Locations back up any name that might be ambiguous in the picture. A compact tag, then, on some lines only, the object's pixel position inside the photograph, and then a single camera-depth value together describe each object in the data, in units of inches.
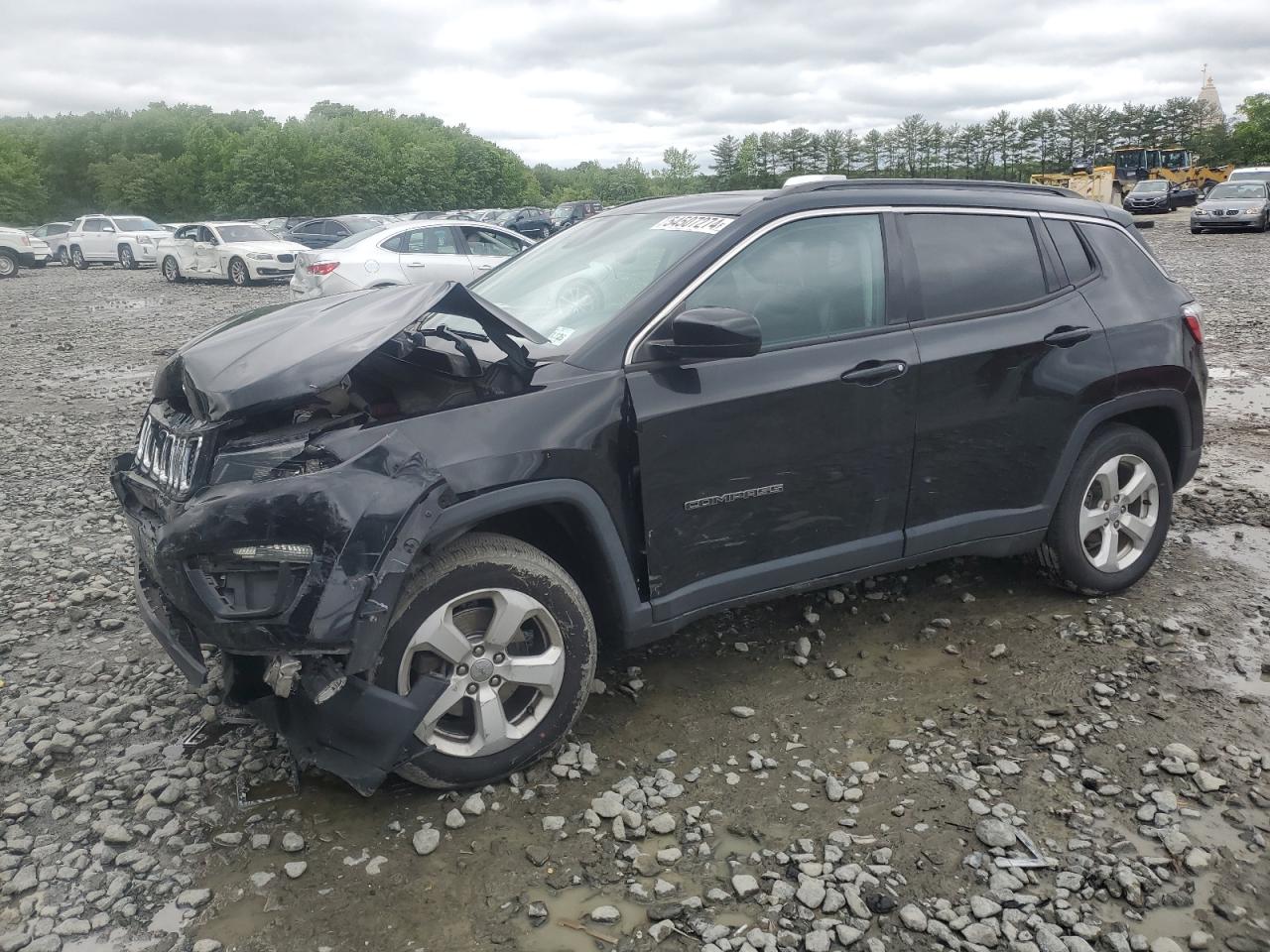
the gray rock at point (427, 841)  116.5
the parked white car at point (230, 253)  908.0
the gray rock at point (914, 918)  103.0
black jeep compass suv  113.7
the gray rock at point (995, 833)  115.1
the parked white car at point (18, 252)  1155.3
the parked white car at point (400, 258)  550.6
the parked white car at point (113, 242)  1274.6
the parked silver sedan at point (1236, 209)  1039.6
